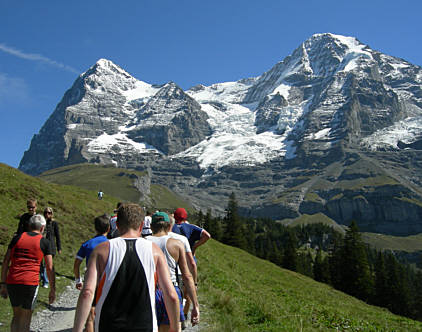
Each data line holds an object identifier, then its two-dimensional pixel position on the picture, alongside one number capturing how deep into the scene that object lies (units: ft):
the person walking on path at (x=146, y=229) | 34.98
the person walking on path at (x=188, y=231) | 29.43
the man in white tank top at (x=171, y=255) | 20.36
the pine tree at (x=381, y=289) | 212.84
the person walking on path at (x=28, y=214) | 33.71
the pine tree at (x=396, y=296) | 210.38
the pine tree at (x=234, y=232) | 248.44
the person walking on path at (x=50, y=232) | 41.75
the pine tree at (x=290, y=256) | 257.96
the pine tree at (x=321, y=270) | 243.81
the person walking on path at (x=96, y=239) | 26.09
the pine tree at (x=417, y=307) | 219.65
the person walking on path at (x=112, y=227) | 37.57
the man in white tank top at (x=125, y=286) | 13.78
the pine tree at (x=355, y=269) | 205.98
